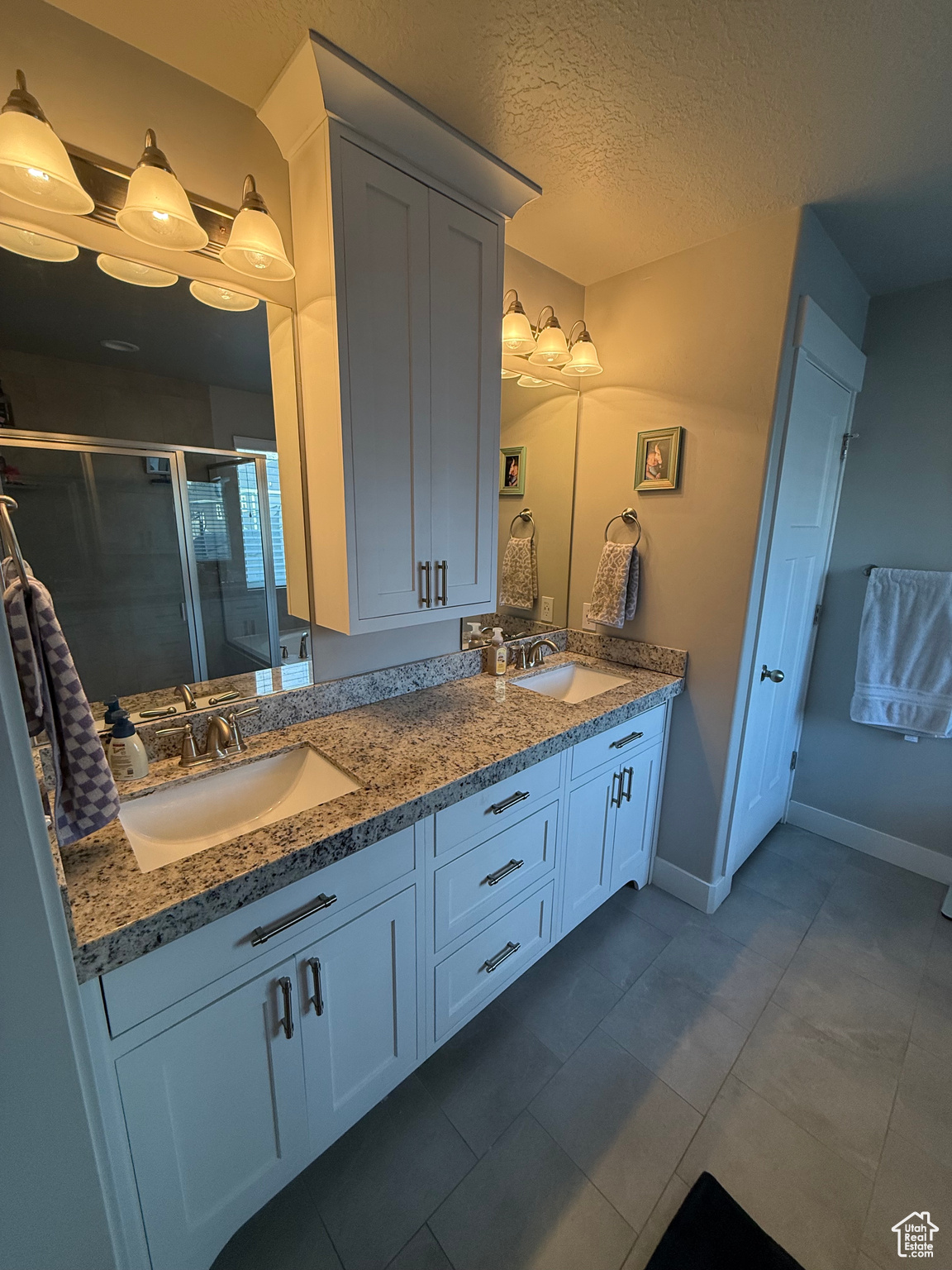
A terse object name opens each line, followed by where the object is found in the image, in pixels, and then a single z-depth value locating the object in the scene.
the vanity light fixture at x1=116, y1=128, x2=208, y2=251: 0.95
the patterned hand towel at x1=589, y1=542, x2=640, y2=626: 1.99
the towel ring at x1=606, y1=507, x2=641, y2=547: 2.01
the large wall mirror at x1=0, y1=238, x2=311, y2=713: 0.99
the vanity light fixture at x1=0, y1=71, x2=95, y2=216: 0.83
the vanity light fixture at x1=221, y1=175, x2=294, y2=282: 1.07
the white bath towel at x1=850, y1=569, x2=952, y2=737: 2.03
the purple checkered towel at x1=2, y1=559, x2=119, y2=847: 0.71
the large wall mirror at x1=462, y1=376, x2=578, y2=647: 2.04
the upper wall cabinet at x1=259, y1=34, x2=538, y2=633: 1.10
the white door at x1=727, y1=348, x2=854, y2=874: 1.78
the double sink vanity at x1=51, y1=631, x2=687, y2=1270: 0.79
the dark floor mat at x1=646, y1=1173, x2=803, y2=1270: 1.02
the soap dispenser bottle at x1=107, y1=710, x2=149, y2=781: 1.08
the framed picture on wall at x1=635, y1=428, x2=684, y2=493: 1.83
